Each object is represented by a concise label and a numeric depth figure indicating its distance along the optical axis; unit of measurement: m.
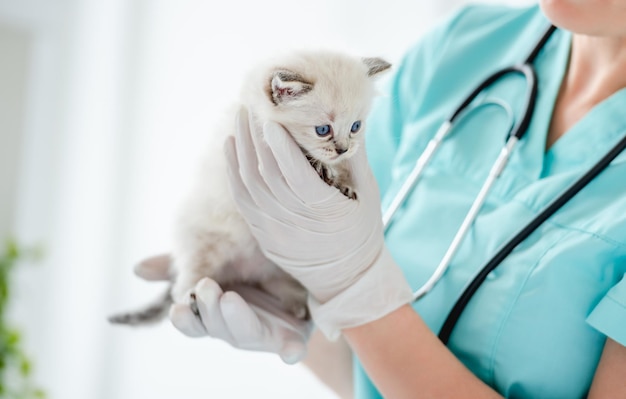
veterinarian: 0.86
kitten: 0.86
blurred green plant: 1.86
